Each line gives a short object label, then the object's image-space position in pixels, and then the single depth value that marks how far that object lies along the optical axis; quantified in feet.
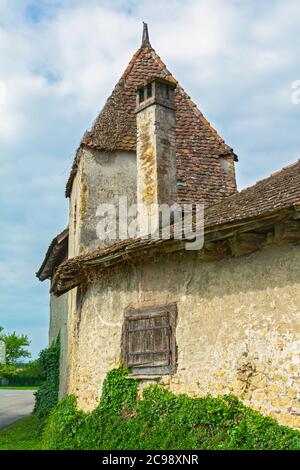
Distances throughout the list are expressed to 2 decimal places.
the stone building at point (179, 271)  22.90
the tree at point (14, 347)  144.77
